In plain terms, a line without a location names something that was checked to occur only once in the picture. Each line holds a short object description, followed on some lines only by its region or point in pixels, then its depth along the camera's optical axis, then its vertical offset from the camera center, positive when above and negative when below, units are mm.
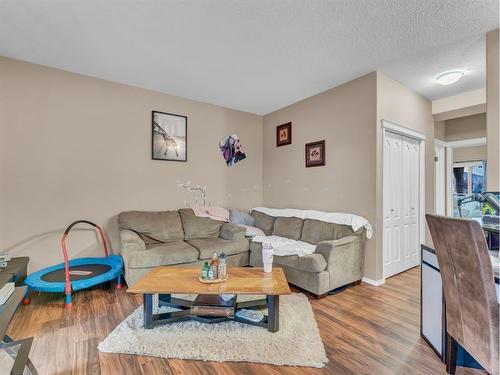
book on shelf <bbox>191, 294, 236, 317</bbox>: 2081 -1046
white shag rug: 1722 -1198
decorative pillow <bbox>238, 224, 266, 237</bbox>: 3629 -683
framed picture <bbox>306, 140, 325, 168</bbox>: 3701 +511
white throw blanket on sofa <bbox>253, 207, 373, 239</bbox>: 2996 -428
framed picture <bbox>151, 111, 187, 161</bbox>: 3746 +801
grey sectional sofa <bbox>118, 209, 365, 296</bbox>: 2689 -755
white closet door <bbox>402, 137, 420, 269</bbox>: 3520 -220
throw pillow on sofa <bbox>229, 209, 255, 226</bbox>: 4121 -534
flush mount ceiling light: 3030 +1376
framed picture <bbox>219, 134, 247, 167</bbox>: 4465 +702
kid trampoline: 2438 -961
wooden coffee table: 1908 -812
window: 5191 +149
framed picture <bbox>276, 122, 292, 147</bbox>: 4312 +951
